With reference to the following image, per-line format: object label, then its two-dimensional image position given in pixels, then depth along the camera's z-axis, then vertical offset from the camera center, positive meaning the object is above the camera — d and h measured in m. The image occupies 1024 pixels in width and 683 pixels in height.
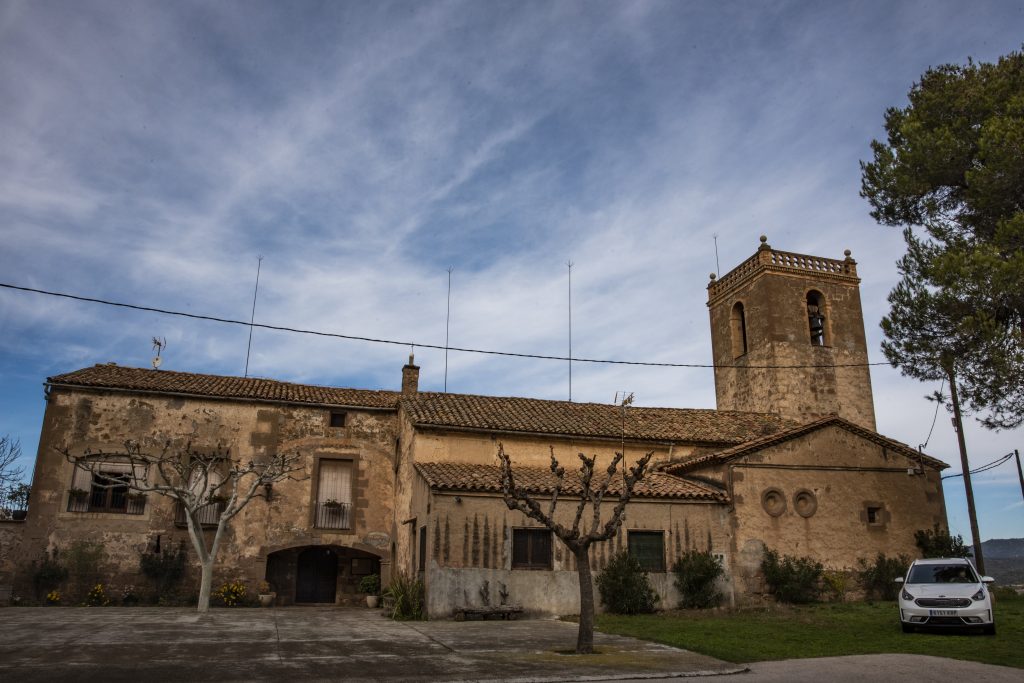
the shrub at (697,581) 19.25 -0.86
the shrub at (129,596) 21.11 -1.51
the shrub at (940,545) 21.41 +0.14
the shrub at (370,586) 23.50 -1.29
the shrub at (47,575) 20.62 -0.92
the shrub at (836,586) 20.38 -1.01
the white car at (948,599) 13.04 -0.87
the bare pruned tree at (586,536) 11.63 +0.22
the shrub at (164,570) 21.45 -0.79
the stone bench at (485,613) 17.47 -1.56
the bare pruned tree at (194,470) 21.38 +2.11
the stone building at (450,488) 18.97 +1.65
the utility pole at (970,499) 21.19 +1.46
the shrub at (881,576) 20.88 -0.75
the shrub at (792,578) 19.67 -0.78
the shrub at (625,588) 18.56 -1.03
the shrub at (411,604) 18.14 -1.44
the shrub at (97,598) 20.77 -1.55
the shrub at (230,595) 21.53 -1.49
